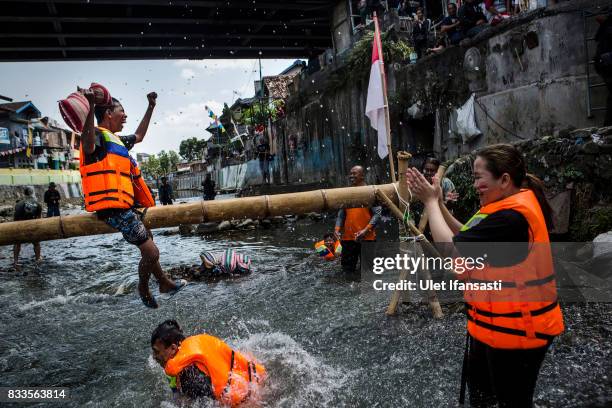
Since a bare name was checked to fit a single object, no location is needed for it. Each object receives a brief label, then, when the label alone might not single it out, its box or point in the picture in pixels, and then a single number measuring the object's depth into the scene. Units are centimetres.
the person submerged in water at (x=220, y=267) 860
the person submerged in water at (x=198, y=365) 301
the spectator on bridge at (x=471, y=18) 1052
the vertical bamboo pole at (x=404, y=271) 433
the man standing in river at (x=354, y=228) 670
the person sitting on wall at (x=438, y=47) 1170
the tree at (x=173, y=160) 10300
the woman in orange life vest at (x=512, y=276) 204
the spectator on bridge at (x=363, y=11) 1636
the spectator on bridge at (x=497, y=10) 986
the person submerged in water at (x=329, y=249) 910
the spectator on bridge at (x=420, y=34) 1234
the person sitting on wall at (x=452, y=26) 1098
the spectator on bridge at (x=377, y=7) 1562
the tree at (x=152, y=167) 10450
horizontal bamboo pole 418
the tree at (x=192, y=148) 9138
